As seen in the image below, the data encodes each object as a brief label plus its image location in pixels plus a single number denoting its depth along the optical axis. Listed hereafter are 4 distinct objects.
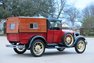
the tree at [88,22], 32.68
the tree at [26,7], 36.94
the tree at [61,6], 42.81
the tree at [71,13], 44.51
